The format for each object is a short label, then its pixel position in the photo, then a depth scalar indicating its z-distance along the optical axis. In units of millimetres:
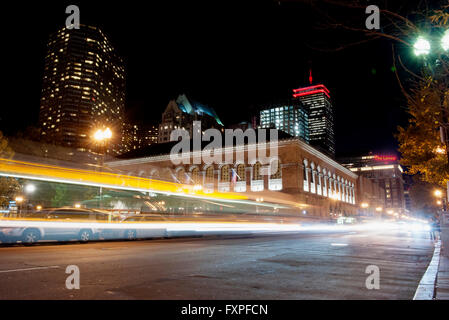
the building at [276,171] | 54906
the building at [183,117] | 139875
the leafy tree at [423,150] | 17156
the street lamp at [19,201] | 13727
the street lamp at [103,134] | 24109
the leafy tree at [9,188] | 14000
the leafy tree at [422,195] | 50072
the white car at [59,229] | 13804
